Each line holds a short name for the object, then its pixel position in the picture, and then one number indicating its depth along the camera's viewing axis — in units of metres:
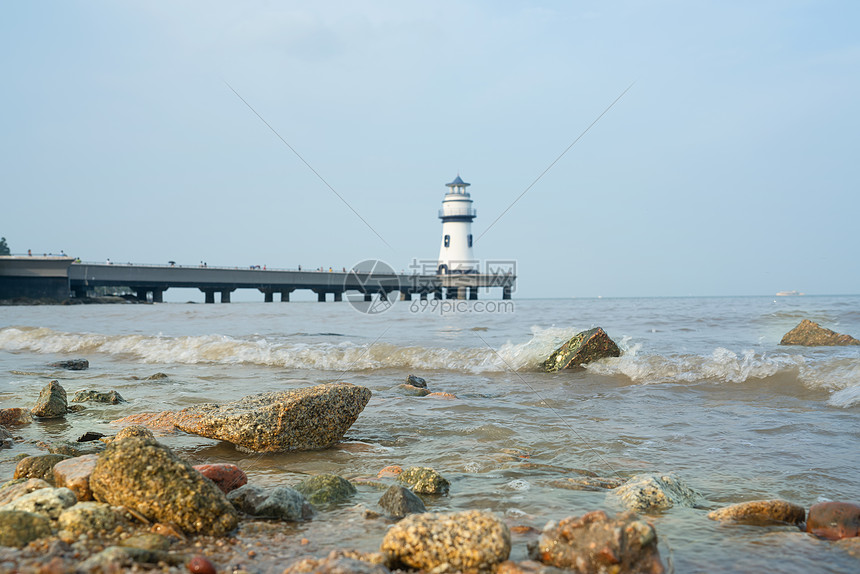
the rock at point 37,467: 3.93
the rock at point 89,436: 5.26
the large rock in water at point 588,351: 10.48
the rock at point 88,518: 2.96
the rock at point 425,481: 3.91
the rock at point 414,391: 8.00
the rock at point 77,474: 3.37
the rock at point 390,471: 4.38
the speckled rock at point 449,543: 2.67
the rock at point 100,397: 7.23
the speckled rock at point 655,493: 3.62
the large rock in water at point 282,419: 5.09
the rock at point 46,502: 3.08
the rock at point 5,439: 5.14
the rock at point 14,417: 6.02
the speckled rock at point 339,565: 2.41
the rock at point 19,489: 3.38
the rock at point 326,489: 3.73
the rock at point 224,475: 3.81
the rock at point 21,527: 2.75
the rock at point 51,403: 6.42
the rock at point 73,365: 10.88
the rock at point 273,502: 3.41
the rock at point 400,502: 3.44
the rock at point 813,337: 13.04
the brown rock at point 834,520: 3.15
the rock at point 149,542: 2.77
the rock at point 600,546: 2.65
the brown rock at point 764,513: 3.37
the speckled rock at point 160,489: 3.12
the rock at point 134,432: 4.62
